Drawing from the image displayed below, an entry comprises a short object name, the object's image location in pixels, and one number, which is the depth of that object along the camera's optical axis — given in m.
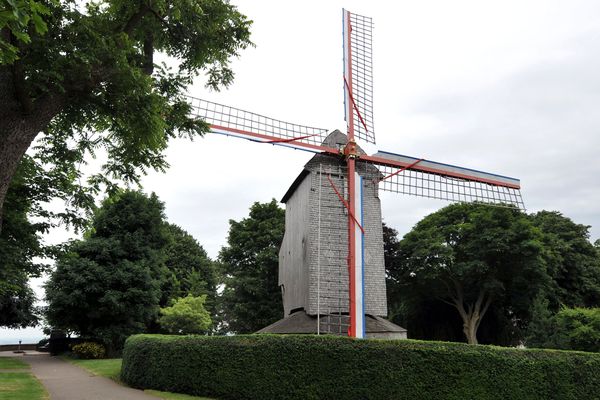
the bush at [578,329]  21.67
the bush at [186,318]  25.30
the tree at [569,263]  31.28
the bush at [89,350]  25.55
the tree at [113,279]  25.83
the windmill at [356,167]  15.18
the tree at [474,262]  29.16
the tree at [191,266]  39.53
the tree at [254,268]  32.22
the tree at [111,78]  8.23
